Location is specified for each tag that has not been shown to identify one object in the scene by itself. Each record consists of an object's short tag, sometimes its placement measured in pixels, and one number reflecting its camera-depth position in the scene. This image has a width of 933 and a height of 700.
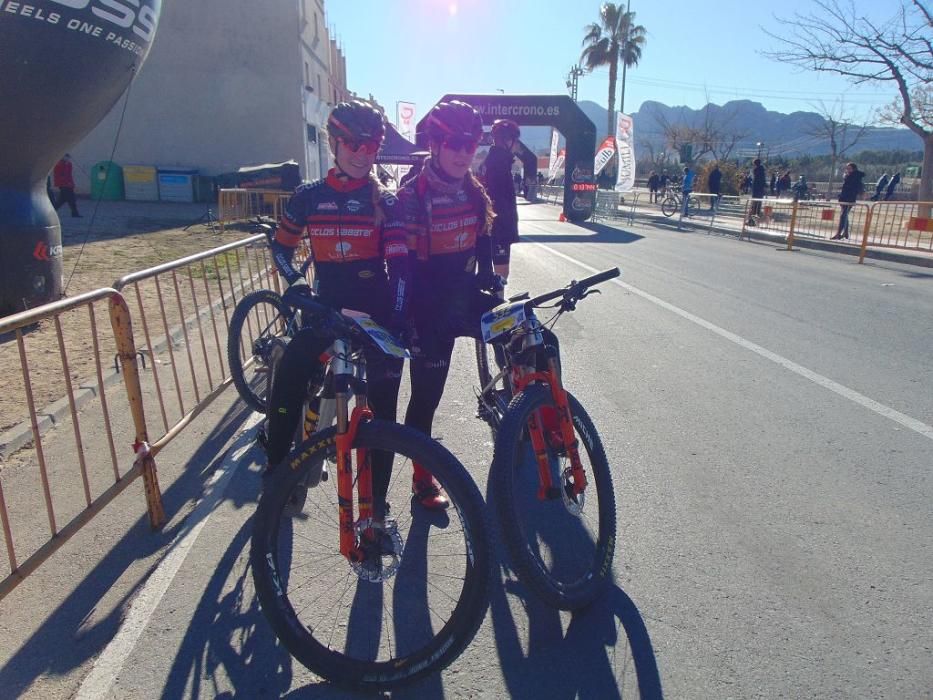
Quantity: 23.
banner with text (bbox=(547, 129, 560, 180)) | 35.53
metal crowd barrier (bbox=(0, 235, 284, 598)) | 3.31
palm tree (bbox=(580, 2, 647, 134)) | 51.56
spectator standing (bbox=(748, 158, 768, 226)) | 23.73
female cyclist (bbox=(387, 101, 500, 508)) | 3.32
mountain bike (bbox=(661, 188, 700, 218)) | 28.16
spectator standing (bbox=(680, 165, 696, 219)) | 24.58
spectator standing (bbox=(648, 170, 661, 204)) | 36.03
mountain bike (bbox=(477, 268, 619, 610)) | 2.72
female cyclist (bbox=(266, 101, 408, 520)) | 3.16
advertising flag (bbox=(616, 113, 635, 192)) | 24.02
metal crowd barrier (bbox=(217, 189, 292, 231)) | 19.17
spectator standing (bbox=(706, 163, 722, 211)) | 28.17
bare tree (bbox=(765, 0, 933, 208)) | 20.58
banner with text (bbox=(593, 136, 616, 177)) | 23.67
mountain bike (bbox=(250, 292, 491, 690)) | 2.45
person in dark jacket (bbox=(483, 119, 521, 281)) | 5.55
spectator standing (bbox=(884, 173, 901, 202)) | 26.41
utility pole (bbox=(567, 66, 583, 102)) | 69.44
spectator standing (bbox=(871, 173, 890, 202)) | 26.57
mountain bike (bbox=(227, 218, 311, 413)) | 4.77
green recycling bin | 26.61
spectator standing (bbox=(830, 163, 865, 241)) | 17.72
